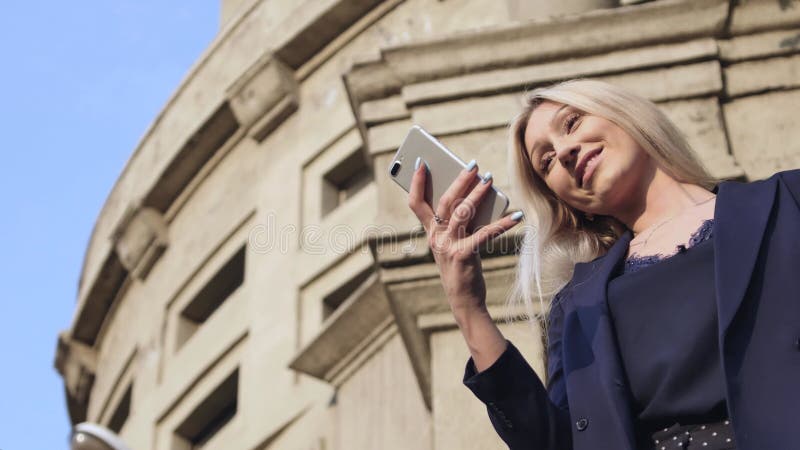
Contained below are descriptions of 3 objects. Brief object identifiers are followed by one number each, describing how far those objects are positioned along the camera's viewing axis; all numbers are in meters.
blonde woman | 3.41
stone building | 6.95
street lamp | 4.96
